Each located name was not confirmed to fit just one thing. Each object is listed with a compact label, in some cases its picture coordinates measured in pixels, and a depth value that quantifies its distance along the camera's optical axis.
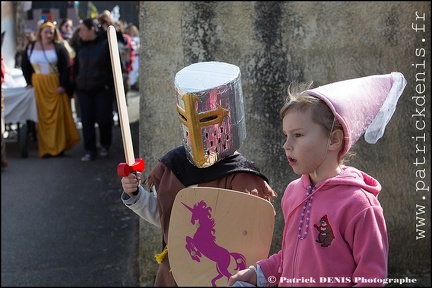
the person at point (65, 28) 12.17
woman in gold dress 8.91
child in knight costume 2.78
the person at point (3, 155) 8.32
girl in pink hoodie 2.29
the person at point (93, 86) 7.46
